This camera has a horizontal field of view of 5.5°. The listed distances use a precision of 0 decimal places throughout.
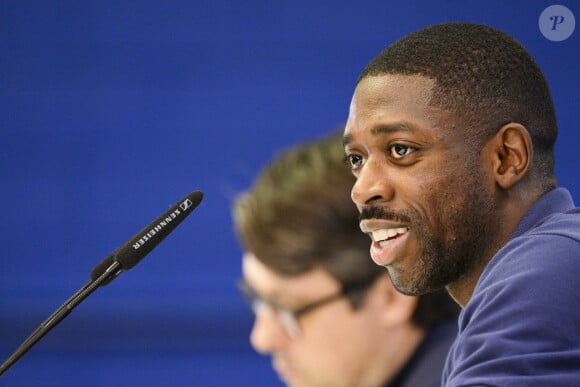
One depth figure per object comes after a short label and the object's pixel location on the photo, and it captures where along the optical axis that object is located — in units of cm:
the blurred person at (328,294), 540
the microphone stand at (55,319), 497
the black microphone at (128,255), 498
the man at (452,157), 500
